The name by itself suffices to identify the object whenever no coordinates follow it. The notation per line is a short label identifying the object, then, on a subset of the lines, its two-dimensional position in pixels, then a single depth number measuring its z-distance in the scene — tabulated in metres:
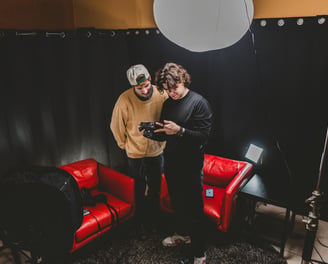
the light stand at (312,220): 0.96
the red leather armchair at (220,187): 2.48
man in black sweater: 2.02
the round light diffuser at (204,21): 1.16
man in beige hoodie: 2.37
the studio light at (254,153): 2.90
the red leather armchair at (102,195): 2.45
